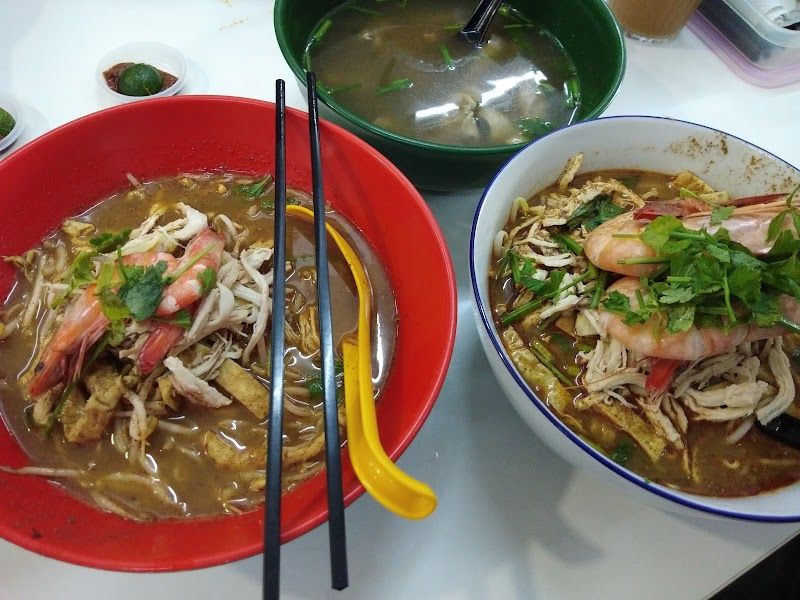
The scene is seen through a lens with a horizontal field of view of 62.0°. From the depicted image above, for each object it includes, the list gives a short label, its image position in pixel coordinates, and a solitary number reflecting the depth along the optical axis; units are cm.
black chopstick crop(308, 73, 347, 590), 21
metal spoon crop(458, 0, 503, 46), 44
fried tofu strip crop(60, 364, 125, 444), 29
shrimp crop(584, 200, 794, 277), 30
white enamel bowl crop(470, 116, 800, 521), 27
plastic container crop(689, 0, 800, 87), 47
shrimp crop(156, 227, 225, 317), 29
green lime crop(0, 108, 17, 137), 40
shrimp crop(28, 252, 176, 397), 29
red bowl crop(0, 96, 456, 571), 25
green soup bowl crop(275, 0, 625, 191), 34
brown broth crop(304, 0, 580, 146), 41
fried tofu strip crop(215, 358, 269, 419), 30
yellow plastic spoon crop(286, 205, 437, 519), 24
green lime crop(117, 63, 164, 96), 43
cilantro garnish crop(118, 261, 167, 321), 28
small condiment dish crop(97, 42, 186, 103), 45
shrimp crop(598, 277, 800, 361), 29
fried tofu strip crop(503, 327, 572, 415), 31
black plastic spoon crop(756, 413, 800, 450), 31
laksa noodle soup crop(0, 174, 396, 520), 29
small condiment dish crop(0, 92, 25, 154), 41
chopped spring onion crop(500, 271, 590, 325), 32
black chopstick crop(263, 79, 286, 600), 21
